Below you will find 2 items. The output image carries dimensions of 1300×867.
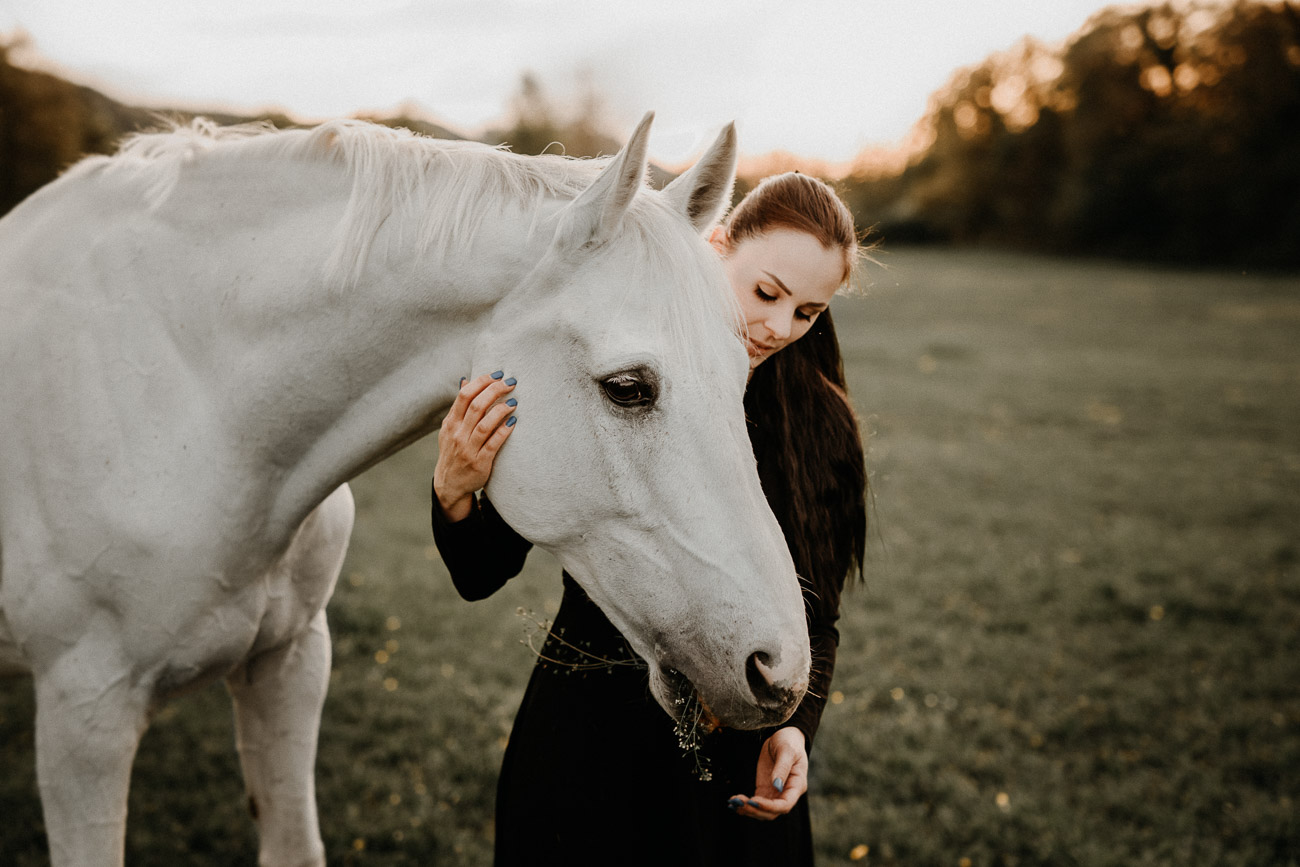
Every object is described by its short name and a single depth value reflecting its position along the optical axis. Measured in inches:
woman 72.9
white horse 58.3
